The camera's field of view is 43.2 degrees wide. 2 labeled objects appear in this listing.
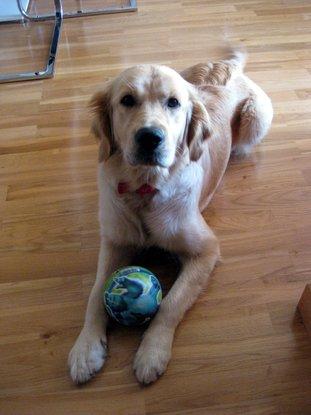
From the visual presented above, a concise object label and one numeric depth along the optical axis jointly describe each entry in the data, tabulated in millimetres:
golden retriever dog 1334
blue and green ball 1328
